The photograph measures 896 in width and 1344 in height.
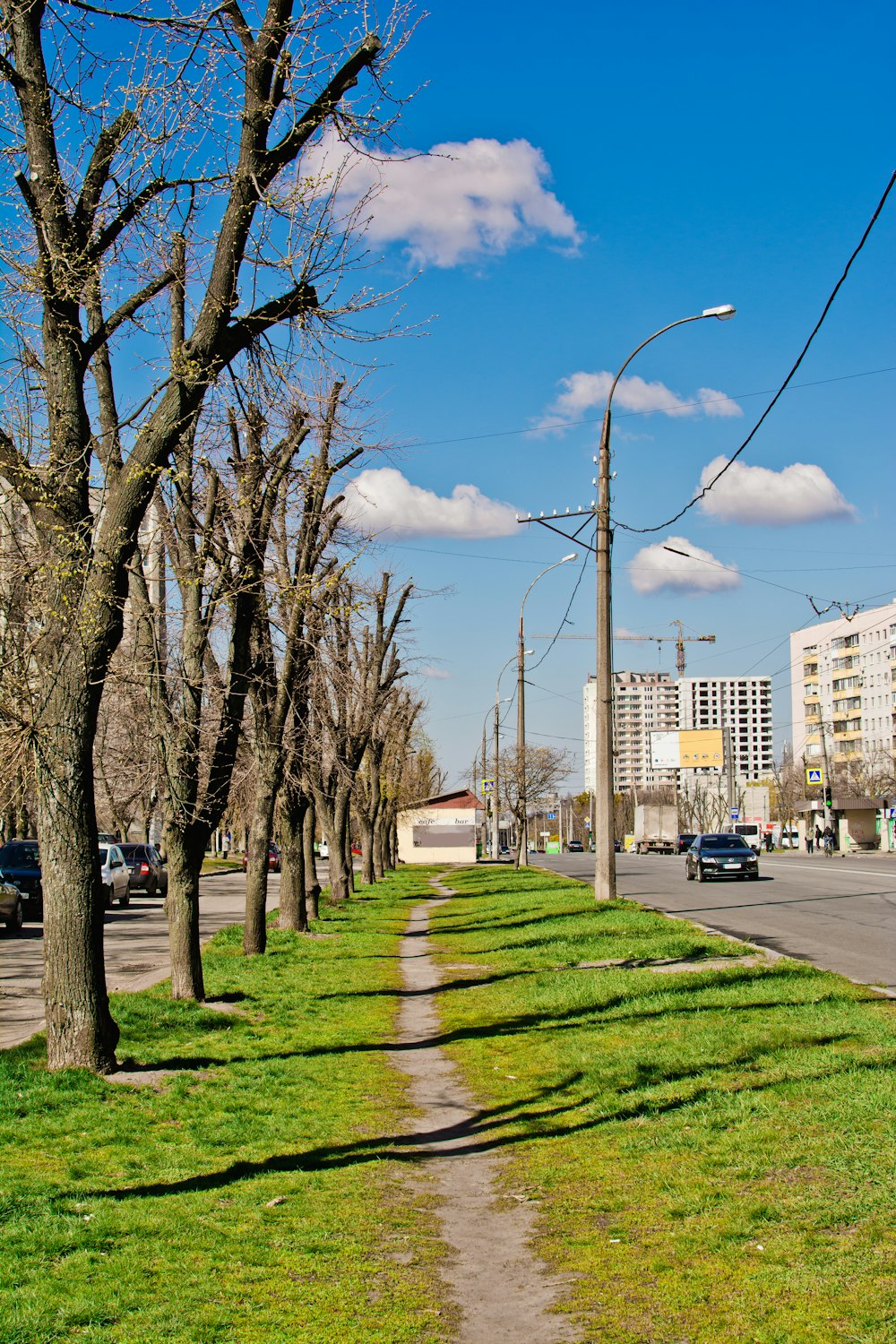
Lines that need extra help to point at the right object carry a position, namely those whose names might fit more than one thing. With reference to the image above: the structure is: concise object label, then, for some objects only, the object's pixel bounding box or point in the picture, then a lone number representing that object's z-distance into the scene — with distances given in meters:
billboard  104.31
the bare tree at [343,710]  21.95
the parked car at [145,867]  42.00
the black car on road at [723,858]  39.50
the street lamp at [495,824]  56.03
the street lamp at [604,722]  21.75
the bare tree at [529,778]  51.47
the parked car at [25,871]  28.02
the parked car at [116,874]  35.75
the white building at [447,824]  80.88
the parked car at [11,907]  24.42
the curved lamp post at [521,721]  47.47
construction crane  135.50
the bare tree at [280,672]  18.22
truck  92.06
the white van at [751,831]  92.00
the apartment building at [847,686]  115.75
